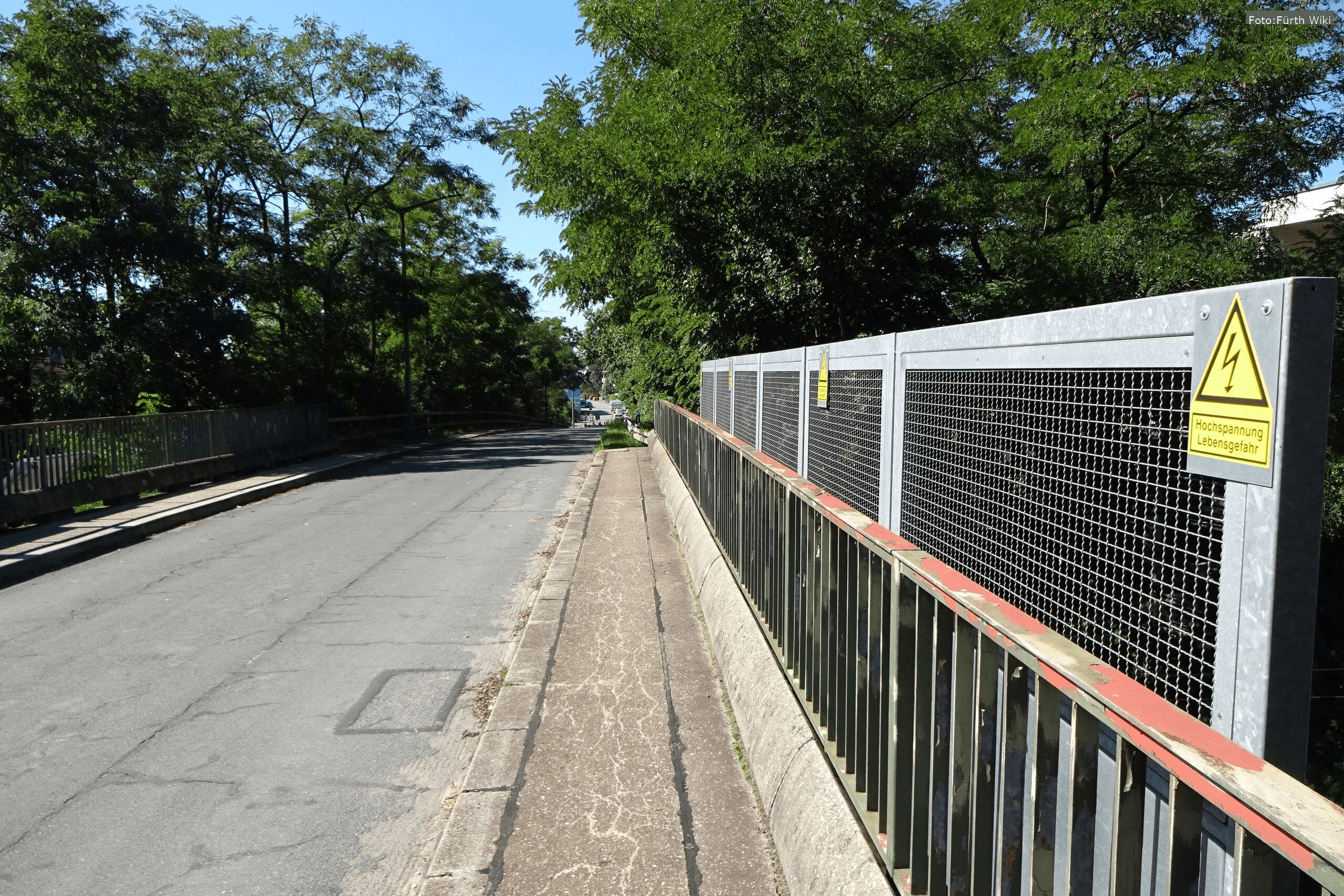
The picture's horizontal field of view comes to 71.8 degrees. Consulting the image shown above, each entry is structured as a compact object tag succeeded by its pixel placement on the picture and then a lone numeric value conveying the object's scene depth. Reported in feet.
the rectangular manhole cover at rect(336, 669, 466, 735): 18.37
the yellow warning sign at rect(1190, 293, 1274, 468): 4.96
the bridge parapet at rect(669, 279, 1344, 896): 4.78
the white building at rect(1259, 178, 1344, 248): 52.90
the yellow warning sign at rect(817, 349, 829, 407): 16.97
